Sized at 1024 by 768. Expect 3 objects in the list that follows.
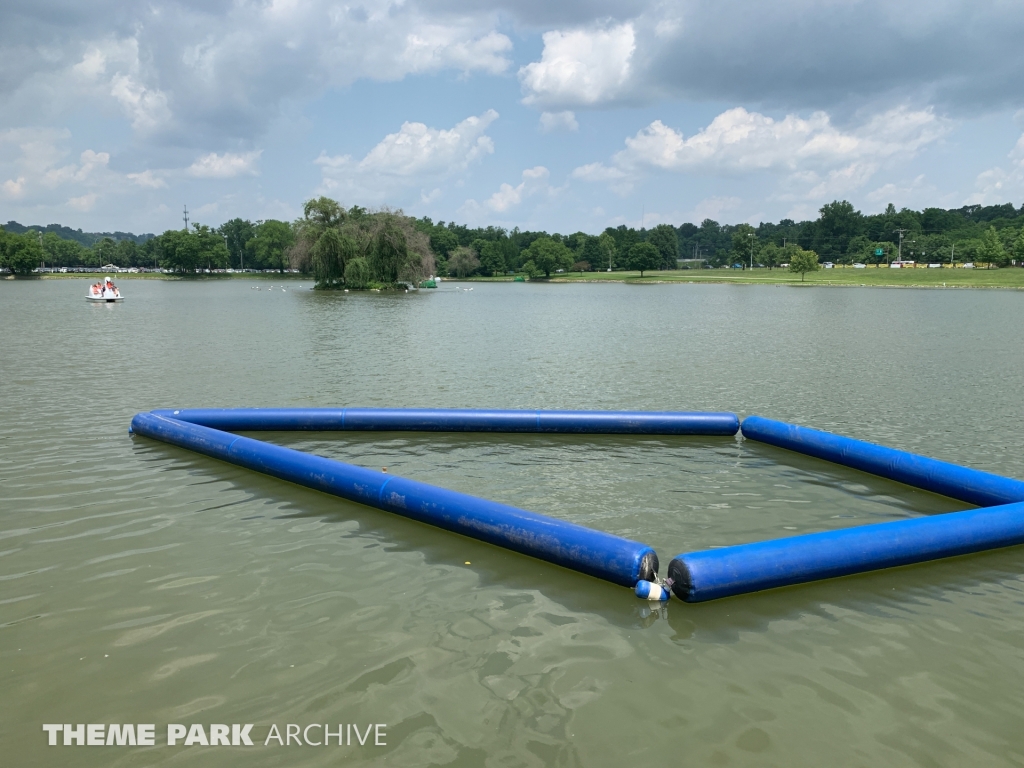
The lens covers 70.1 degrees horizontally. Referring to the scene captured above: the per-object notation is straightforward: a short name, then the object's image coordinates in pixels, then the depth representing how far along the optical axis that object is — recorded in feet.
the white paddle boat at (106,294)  197.93
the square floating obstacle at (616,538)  22.77
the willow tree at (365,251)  256.73
